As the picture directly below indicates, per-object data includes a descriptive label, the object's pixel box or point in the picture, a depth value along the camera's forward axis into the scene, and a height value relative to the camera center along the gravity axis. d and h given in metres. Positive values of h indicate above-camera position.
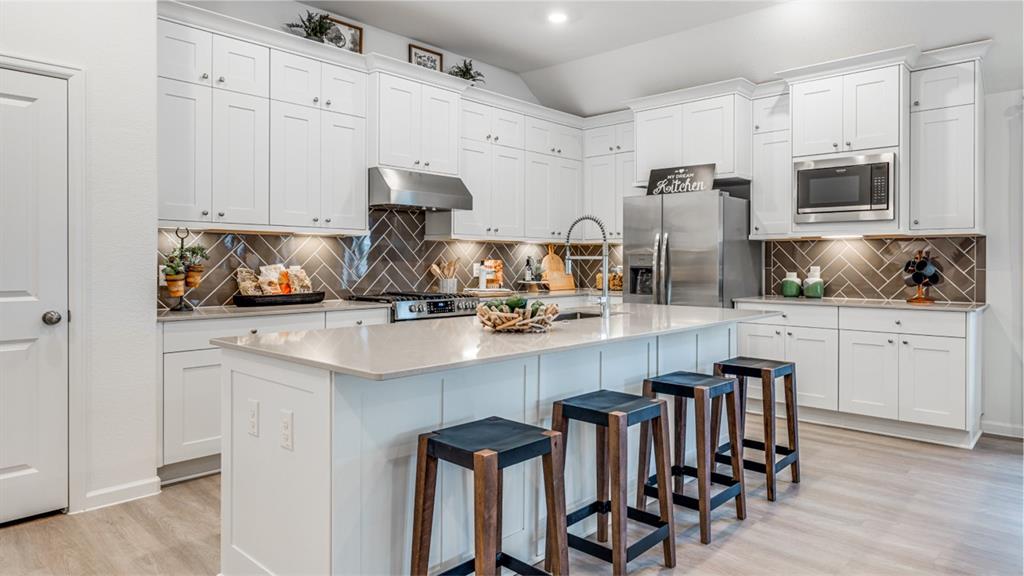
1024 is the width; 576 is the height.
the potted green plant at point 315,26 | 4.29 +1.78
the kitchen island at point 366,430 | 1.89 -0.48
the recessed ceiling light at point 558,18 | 4.76 +2.05
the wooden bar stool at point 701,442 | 2.69 -0.72
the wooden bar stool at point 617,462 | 2.25 -0.68
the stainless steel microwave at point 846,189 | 4.41 +0.72
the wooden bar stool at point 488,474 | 1.82 -0.58
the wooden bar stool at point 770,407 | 3.20 -0.63
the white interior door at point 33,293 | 2.85 -0.04
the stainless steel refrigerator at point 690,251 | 4.89 +0.29
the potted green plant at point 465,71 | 5.27 +1.80
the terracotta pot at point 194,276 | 3.71 +0.05
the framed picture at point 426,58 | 5.16 +1.89
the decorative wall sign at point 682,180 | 5.22 +0.91
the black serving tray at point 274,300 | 3.93 -0.10
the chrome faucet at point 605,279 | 3.14 +0.04
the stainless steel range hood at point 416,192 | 4.45 +0.69
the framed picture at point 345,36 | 4.51 +1.82
